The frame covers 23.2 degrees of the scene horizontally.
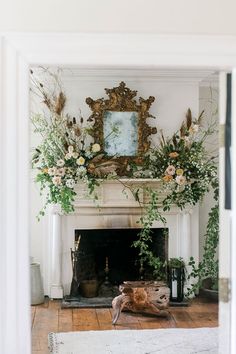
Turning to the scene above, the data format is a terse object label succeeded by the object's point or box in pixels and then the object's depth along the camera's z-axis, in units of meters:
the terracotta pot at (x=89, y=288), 5.73
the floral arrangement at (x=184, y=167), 5.56
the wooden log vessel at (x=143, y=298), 5.04
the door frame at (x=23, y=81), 2.06
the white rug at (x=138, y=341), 4.20
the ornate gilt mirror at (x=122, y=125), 5.72
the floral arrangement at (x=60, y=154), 5.44
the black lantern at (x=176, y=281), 5.70
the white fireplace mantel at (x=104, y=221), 5.73
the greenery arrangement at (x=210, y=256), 5.66
